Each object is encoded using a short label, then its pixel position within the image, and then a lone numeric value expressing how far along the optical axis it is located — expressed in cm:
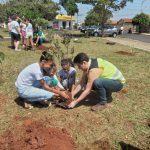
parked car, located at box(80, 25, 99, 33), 2079
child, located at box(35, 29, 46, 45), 893
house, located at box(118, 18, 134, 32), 4308
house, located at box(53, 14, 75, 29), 4405
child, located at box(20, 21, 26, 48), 857
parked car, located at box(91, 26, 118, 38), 2058
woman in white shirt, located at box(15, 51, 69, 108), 312
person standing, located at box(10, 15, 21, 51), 788
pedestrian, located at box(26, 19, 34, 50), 830
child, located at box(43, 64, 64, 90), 321
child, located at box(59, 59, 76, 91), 347
